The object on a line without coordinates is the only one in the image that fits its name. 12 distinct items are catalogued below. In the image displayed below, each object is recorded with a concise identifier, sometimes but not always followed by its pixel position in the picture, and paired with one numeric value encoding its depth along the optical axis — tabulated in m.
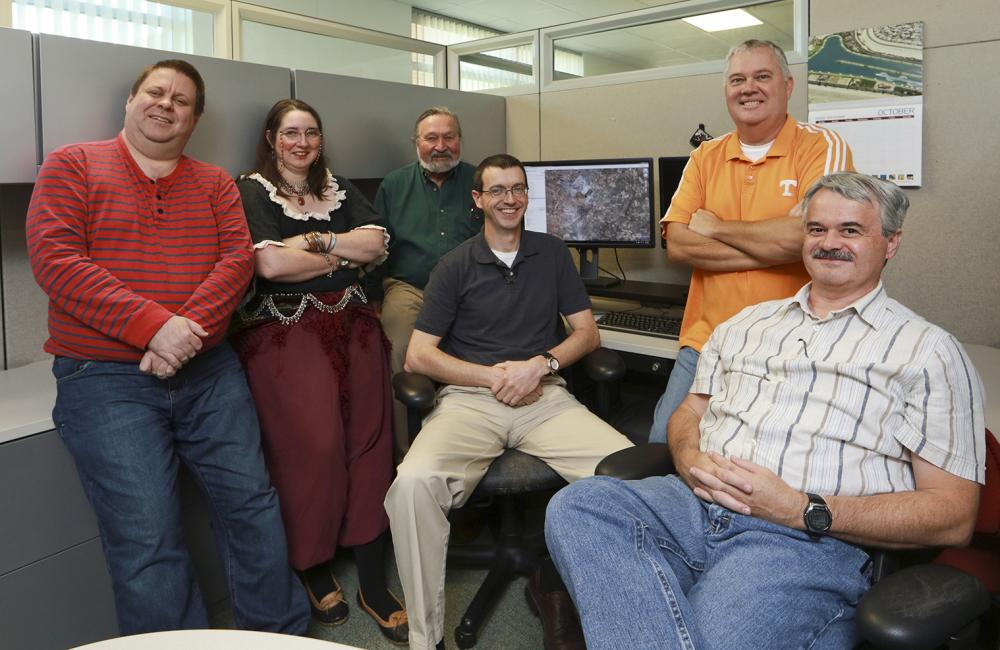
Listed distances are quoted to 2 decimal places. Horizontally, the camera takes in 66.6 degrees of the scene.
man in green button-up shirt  2.46
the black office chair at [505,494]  1.86
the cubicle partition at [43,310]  1.60
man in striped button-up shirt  1.16
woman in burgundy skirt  1.94
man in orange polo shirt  1.73
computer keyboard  2.23
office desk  2.12
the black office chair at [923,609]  0.93
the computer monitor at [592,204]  2.52
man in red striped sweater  1.58
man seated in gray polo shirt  1.83
